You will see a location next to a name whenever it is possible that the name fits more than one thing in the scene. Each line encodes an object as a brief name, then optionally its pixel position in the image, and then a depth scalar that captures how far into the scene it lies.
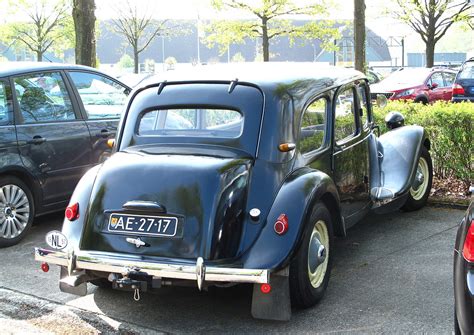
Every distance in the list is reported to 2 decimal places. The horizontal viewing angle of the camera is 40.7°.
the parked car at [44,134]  6.44
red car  18.20
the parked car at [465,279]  3.13
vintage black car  4.14
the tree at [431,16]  25.39
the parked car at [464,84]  14.80
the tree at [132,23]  39.25
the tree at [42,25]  38.50
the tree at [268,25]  26.19
